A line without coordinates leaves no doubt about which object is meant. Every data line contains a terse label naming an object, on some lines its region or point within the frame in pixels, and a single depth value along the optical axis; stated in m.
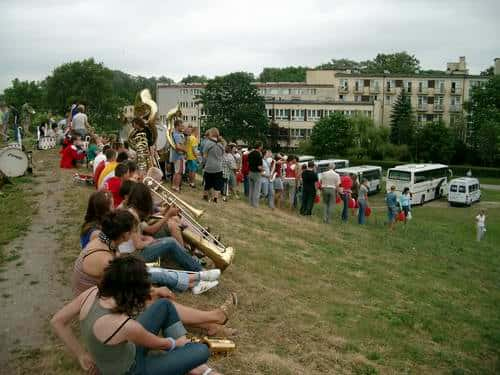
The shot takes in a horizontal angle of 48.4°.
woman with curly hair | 4.37
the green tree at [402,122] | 67.31
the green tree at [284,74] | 130.66
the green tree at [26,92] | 84.06
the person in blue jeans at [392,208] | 19.34
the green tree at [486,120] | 60.62
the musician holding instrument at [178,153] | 14.91
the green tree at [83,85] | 73.88
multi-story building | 77.94
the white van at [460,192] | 36.50
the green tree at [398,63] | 113.94
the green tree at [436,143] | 64.06
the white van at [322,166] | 40.53
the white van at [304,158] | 44.76
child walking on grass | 22.13
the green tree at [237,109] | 74.00
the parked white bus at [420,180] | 36.28
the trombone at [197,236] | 8.37
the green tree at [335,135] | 65.19
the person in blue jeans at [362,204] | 18.55
